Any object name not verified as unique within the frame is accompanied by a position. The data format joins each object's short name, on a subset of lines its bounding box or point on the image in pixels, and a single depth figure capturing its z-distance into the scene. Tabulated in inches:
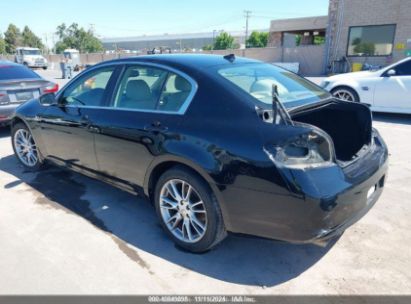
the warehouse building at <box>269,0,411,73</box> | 749.9
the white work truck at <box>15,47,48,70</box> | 1466.5
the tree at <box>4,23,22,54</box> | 3058.6
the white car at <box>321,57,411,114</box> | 300.2
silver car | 260.7
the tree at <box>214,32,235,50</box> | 2773.1
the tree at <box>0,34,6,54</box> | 2760.8
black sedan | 93.4
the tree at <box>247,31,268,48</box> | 2711.6
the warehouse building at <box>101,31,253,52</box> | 3806.6
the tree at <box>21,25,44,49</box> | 3090.6
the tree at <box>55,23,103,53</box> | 3179.1
